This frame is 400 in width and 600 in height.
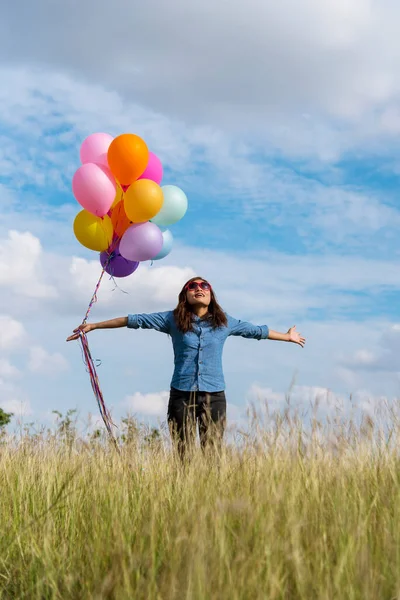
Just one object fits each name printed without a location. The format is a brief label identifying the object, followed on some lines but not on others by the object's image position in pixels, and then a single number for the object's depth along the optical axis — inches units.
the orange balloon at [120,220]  287.9
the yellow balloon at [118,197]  287.7
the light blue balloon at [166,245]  299.0
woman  243.8
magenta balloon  292.5
